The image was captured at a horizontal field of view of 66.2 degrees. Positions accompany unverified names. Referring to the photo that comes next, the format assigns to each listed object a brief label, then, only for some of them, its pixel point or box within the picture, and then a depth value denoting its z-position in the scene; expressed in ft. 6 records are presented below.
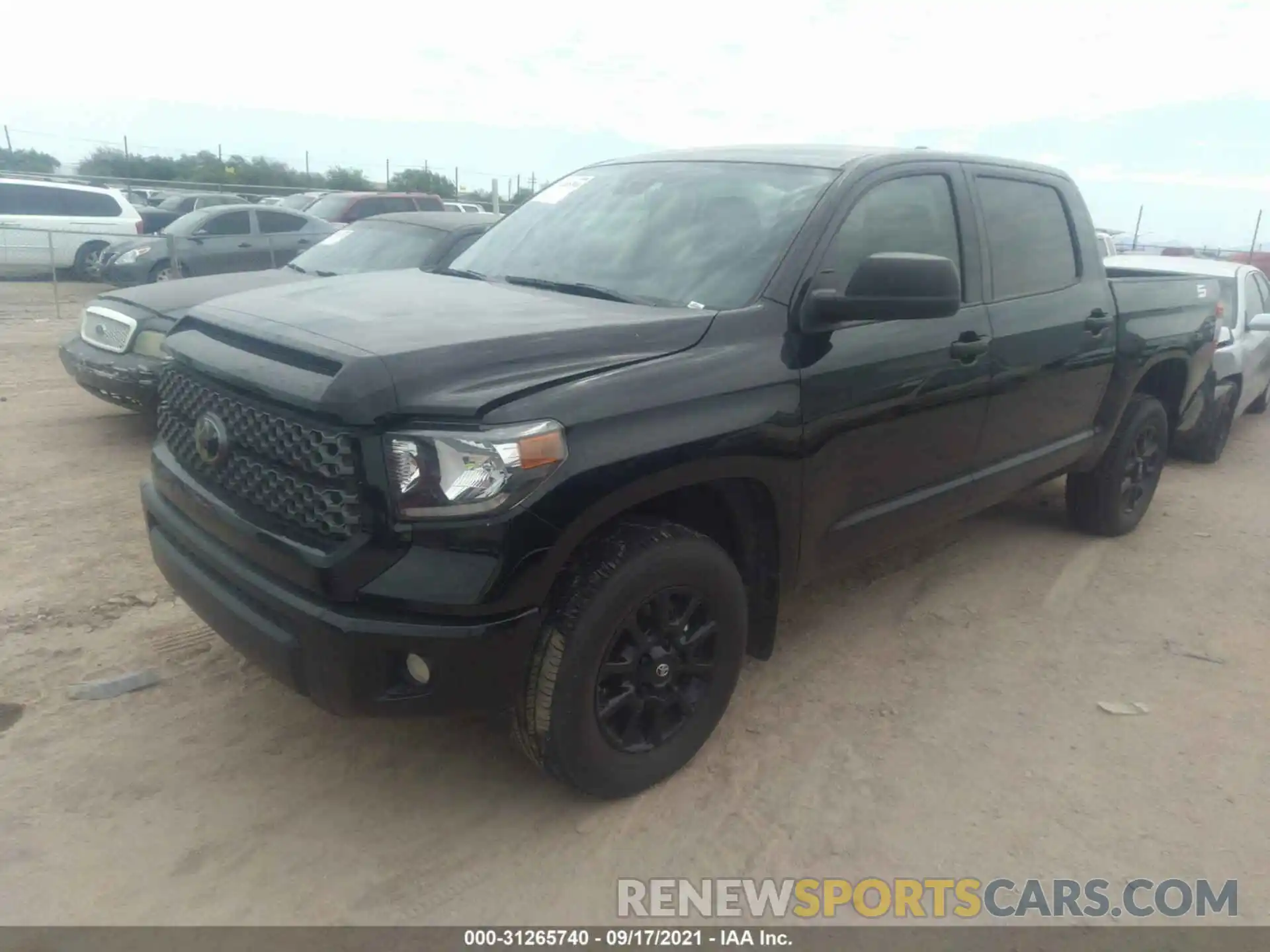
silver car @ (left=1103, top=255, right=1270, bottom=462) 24.64
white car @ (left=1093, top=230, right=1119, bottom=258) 39.01
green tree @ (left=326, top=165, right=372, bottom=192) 130.82
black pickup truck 8.04
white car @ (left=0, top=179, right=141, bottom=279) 53.01
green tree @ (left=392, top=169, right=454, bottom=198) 131.13
